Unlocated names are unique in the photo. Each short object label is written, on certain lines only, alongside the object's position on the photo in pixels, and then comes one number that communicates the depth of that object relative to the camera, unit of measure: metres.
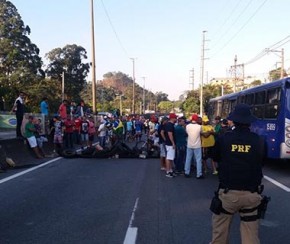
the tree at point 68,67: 41.86
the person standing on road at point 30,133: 9.24
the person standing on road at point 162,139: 7.31
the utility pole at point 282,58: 33.66
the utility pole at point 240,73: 51.73
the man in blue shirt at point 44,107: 11.91
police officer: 2.42
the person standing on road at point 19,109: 9.71
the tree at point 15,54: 29.75
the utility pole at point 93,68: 19.15
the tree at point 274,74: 45.75
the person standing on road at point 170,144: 7.03
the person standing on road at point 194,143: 6.90
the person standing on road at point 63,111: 11.83
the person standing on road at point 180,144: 7.49
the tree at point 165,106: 87.67
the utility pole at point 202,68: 37.46
